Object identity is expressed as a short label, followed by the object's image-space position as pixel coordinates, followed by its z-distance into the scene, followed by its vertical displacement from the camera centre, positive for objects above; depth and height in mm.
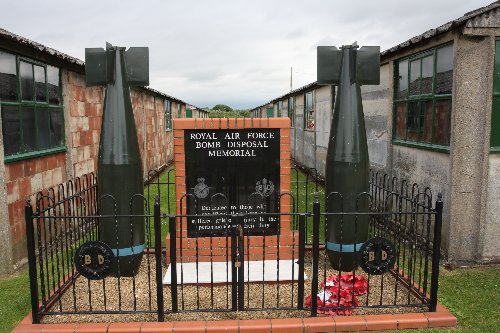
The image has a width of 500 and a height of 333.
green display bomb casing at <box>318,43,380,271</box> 6020 -235
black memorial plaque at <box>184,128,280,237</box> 6527 -770
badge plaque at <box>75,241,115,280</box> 4855 -1547
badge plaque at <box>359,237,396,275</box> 4949 -1539
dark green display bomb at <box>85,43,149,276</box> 5773 -312
